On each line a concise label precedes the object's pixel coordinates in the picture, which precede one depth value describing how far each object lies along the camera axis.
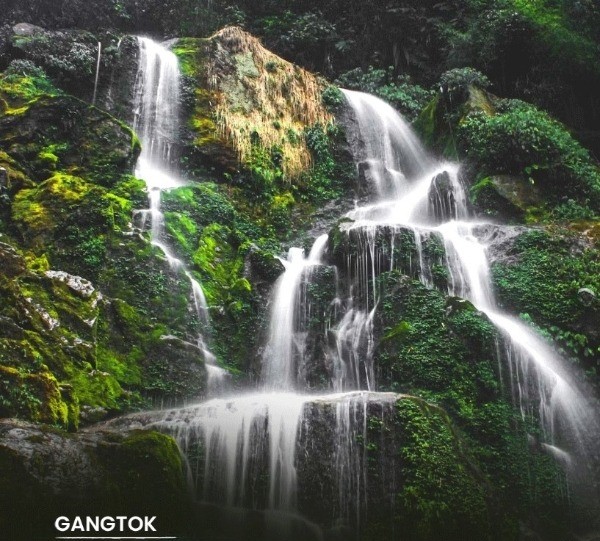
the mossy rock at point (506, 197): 11.90
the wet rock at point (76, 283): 8.20
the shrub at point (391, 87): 18.05
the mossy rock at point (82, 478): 4.74
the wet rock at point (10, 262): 7.55
